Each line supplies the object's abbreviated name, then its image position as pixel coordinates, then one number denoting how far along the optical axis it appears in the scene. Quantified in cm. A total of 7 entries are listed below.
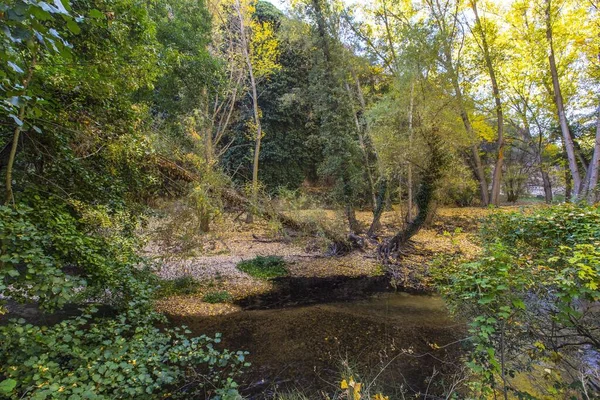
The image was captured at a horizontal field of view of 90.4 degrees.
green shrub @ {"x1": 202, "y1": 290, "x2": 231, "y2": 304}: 705
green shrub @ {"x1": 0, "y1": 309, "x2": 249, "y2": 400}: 224
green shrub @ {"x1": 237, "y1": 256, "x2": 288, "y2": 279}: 902
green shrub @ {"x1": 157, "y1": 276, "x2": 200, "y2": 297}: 720
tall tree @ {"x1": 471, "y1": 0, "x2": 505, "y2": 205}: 1320
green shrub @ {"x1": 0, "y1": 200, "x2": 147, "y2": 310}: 258
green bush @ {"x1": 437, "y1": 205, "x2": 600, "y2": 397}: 239
